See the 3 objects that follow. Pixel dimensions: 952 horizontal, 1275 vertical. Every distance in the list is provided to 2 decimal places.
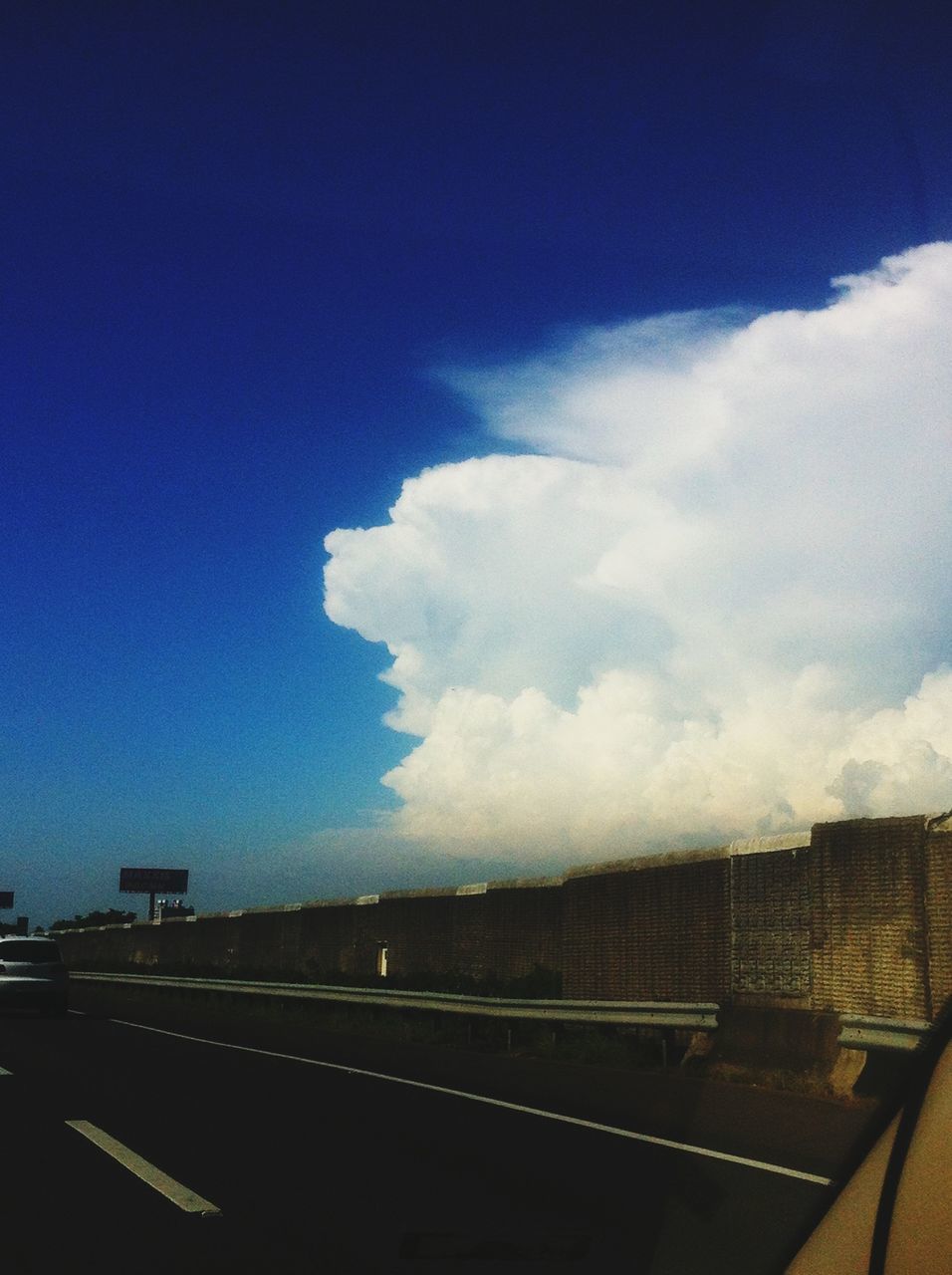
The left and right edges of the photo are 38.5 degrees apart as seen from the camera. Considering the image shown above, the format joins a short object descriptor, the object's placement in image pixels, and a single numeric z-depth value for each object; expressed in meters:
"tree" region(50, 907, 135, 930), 134.64
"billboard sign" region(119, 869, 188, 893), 138.50
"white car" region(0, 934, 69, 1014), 25.41
